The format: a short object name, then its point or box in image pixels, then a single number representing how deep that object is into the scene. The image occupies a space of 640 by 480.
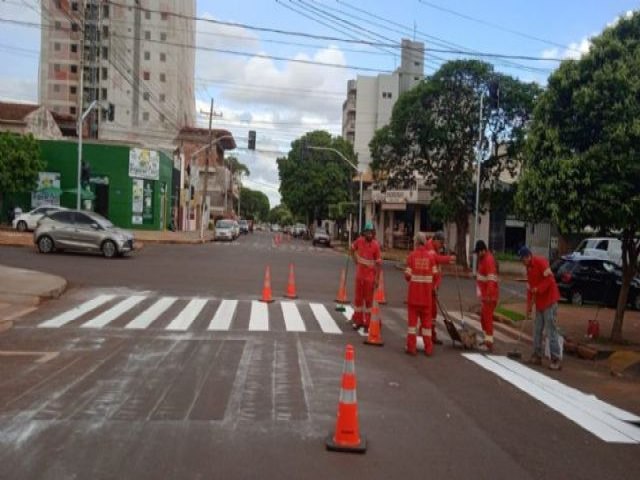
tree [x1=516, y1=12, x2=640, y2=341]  12.23
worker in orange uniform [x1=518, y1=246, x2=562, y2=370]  10.93
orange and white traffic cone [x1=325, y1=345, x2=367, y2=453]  5.89
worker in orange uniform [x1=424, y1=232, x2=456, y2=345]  11.70
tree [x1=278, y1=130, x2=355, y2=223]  78.06
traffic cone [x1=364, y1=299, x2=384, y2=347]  11.63
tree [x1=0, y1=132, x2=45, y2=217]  41.75
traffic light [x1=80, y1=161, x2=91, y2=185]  43.96
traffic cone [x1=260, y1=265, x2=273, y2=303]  16.80
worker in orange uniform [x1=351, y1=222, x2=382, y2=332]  12.91
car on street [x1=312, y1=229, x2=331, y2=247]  62.00
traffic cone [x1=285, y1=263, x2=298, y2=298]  18.25
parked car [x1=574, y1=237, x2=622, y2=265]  27.03
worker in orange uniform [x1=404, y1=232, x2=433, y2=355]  11.00
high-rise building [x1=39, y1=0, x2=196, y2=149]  90.19
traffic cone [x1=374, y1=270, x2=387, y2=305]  18.22
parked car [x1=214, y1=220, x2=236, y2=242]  55.90
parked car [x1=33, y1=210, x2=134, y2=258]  27.66
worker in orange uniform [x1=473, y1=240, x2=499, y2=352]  11.98
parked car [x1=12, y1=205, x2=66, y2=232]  38.69
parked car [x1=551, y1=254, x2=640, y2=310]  22.52
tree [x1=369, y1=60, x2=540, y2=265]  34.16
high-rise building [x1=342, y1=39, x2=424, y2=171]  104.50
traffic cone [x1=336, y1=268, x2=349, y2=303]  17.36
